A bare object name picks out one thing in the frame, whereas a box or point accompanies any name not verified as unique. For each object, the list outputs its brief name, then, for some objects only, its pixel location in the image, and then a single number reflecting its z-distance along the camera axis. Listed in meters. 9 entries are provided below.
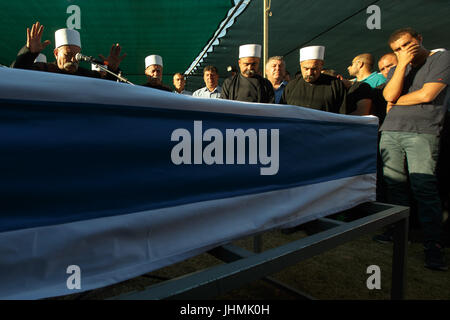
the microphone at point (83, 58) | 1.45
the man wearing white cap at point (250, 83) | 2.44
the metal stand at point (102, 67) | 1.40
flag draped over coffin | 0.55
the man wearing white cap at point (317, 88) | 2.14
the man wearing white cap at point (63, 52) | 1.80
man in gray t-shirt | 1.87
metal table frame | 0.60
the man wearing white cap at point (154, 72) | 2.67
